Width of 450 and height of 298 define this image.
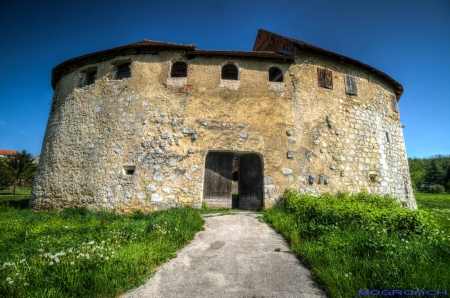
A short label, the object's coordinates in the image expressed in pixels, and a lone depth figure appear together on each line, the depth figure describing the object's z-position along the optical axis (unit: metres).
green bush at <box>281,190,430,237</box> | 4.33
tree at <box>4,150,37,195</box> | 25.11
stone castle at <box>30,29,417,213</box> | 8.60
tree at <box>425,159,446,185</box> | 45.69
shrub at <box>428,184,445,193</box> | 39.50
